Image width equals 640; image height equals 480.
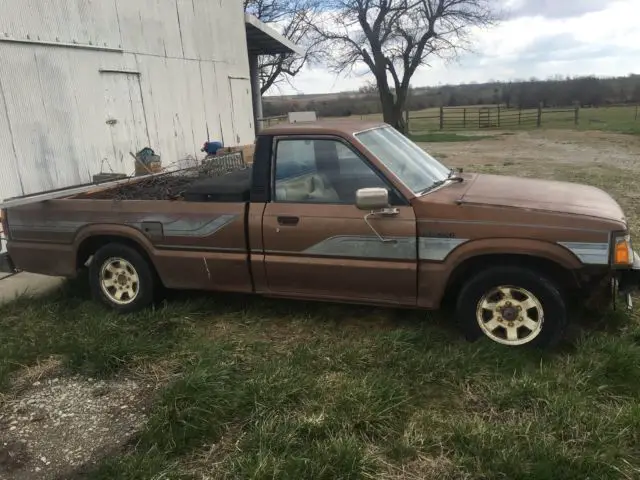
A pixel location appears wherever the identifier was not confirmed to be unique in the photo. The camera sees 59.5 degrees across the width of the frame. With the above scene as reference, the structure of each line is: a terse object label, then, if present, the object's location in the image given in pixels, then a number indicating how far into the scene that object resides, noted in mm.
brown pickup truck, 3830
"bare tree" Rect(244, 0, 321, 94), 32531
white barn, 6996
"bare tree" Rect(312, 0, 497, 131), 33688
